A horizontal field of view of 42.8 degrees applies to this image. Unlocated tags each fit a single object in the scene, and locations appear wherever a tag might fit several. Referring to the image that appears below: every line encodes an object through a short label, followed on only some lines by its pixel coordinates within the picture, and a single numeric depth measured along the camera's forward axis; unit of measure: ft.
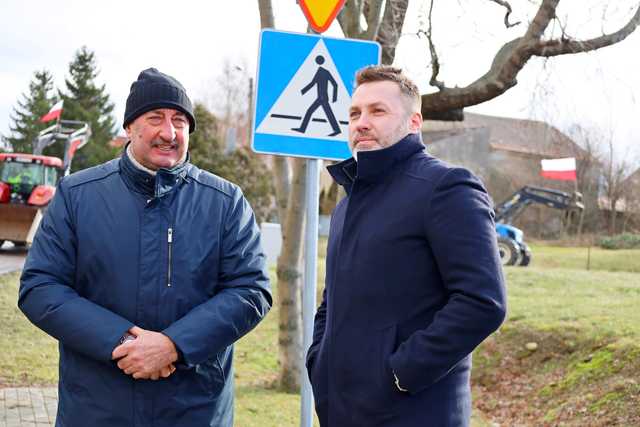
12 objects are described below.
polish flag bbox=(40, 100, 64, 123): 92.07
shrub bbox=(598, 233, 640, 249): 127.24
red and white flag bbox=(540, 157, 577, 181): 77.71
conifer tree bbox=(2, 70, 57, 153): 189.26
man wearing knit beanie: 9.84
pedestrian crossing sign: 14.33
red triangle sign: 14.55
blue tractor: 84.33
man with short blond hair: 8.57
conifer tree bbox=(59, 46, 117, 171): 180.96
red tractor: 69.87
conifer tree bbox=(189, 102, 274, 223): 106.32
